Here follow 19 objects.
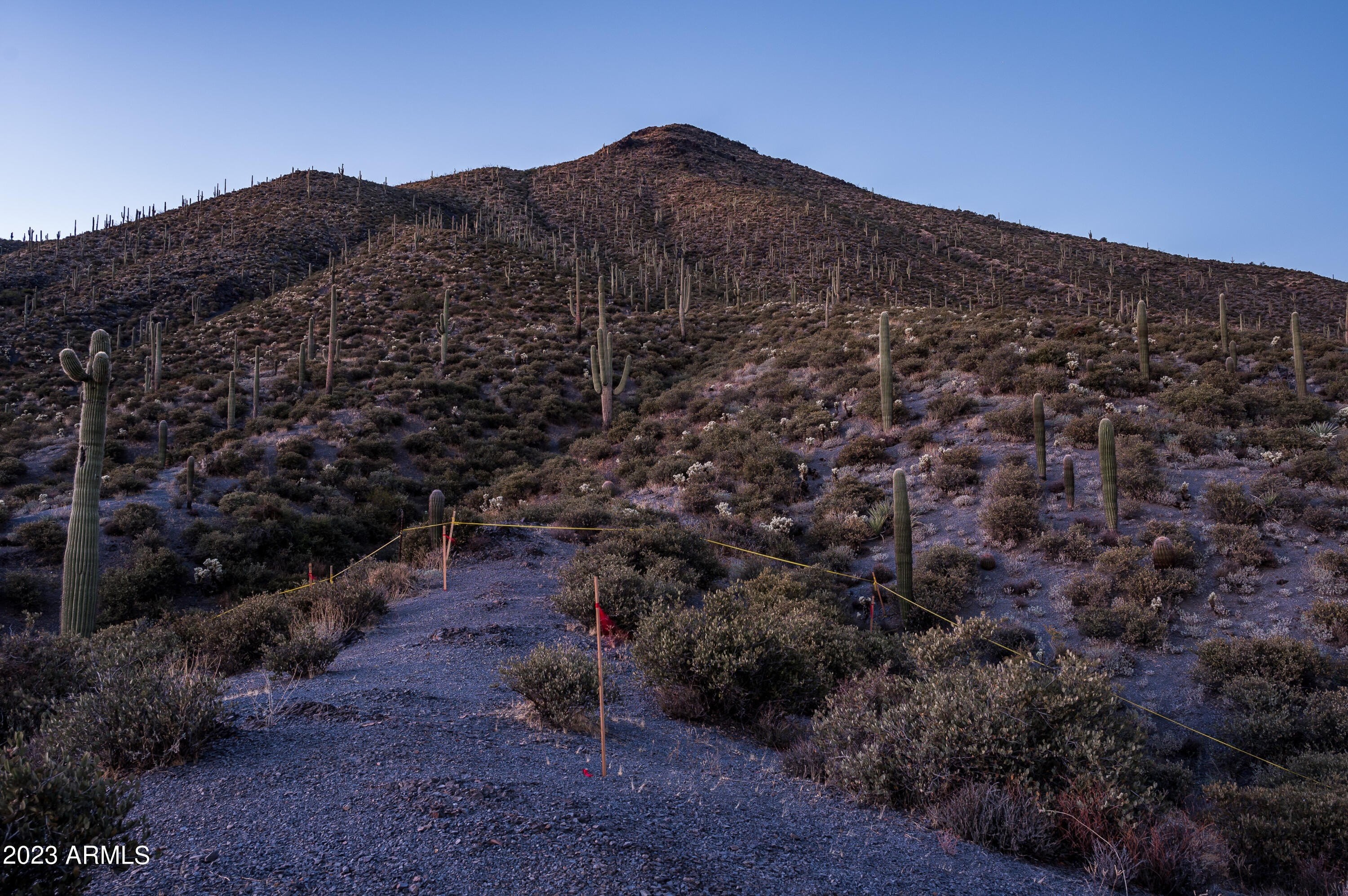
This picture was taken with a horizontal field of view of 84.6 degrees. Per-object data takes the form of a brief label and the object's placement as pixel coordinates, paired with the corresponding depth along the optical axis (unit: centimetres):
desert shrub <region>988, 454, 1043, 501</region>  1455
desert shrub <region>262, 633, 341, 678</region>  777
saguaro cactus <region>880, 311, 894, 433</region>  1869
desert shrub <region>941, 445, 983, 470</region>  1638
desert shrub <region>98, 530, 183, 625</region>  1372
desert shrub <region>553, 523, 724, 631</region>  983
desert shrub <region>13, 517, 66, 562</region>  1519
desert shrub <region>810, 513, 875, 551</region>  1440
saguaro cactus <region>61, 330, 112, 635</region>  973
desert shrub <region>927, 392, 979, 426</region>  1895
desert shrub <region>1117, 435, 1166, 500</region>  1397
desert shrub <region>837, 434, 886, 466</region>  1783
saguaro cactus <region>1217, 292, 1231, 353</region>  2048
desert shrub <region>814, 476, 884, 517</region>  1555
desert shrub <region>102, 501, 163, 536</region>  1580
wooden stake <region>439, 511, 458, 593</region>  1187
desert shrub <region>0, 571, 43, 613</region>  1358
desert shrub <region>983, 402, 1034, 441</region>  1725
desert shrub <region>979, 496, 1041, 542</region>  1341
